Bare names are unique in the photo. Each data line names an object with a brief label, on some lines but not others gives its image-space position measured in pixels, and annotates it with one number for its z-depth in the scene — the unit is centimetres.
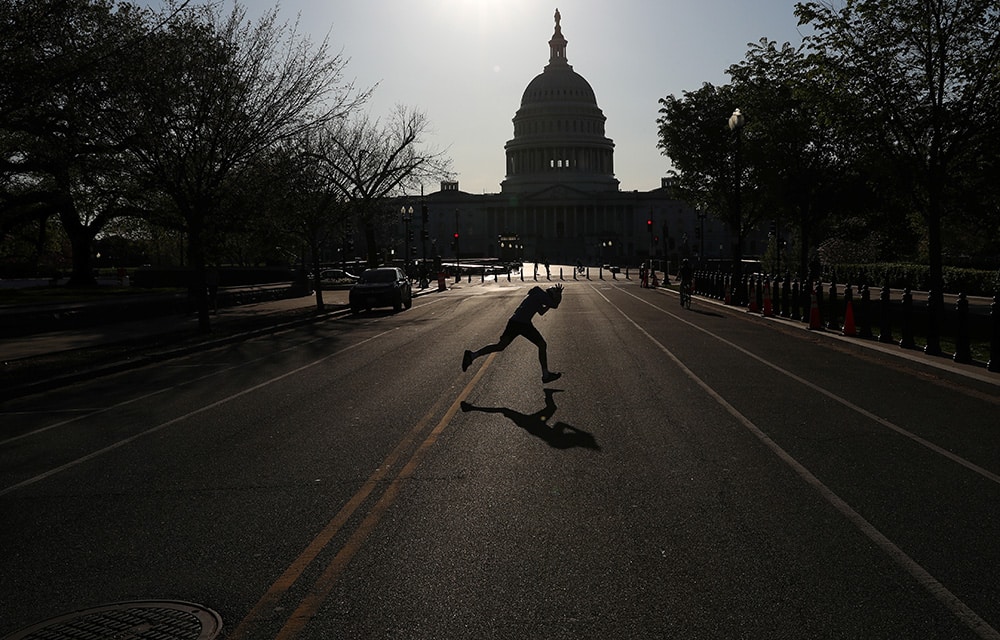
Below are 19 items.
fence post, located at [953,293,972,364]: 1526
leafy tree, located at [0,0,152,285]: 1549
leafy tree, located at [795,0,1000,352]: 2191
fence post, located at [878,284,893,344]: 1920
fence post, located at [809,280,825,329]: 2394
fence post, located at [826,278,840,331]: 2320
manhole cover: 476
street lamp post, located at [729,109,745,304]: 3203
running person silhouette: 1392
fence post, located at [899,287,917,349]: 1795
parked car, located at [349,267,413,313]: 3638
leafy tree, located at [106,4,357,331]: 2456
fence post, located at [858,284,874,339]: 2042
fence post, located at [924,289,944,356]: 1664
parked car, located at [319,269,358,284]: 7456
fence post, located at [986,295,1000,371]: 1410
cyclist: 3609
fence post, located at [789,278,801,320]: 2688
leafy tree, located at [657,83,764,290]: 4572
